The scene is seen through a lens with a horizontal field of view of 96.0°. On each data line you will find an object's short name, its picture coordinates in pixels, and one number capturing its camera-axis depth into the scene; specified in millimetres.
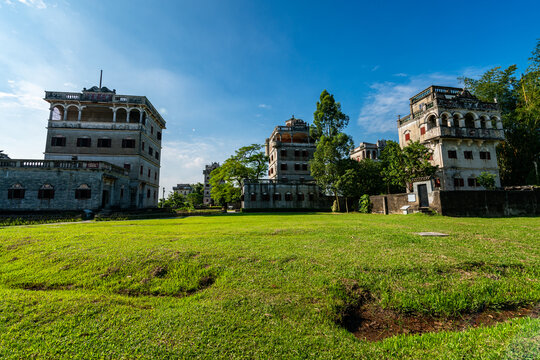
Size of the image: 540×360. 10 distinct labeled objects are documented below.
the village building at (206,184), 104525
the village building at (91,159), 24484
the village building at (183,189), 122631
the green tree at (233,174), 37750
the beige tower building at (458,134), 27172
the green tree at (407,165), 25391
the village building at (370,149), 51875
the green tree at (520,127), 29188
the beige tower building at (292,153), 41875
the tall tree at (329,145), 29281
